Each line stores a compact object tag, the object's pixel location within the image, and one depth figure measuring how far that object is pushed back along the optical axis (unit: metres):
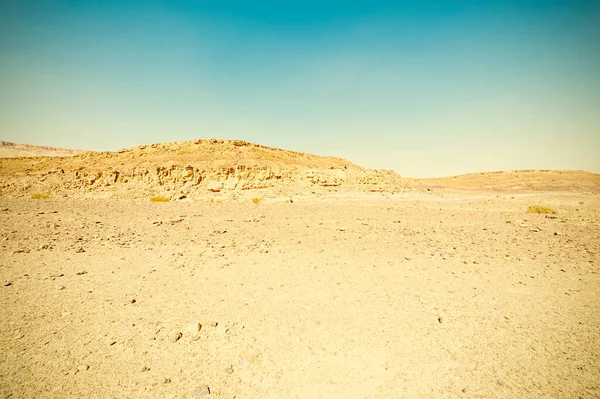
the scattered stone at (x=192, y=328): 3.92
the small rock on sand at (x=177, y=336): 3.74
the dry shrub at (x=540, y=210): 16.28
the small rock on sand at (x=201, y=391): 2.88
